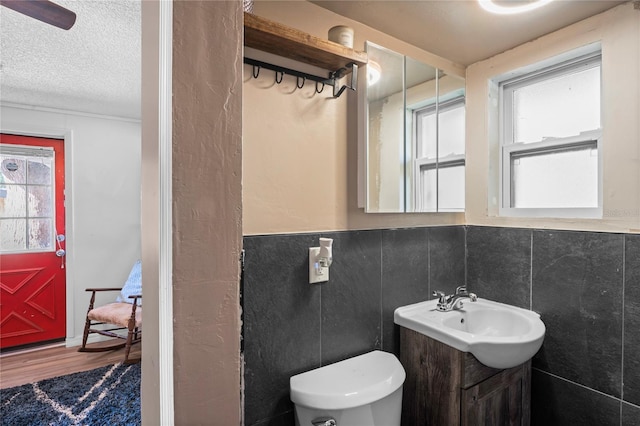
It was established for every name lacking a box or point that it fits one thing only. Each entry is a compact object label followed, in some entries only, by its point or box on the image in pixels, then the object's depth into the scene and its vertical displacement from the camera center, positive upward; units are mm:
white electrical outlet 1361 -228
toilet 1172 -647
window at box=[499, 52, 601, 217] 1559 +337
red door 2971 -257
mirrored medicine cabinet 1520 +368
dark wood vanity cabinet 1318 -741
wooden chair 2730 -881
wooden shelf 1120 +590
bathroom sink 1293 -511
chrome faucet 1662 -439
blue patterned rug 2023 -1216
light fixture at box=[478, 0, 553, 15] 1318 +801
